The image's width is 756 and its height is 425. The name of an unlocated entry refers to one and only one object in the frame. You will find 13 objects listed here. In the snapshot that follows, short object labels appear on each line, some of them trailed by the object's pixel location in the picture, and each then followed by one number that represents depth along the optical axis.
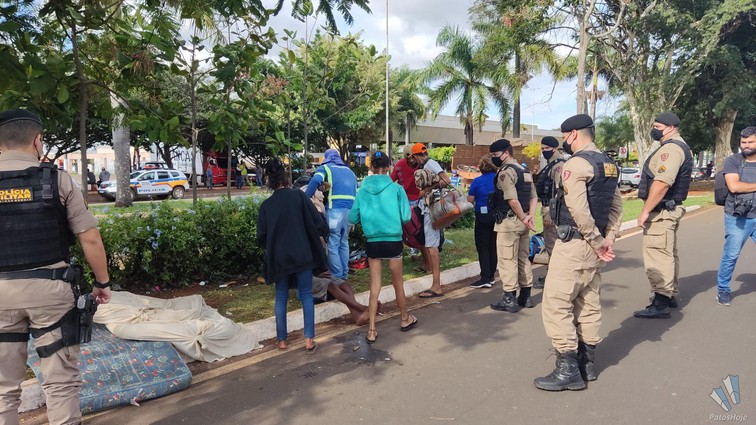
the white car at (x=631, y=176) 32.12
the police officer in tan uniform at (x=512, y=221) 5.29
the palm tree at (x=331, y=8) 4.85
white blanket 3.94
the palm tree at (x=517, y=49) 17.50
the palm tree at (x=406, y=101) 34.66
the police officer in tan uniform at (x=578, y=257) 3.52
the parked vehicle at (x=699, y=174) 38.56
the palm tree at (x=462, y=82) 31.00
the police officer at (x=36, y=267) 2.54
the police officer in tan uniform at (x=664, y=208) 4.87
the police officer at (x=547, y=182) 5.96
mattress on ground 3.39
